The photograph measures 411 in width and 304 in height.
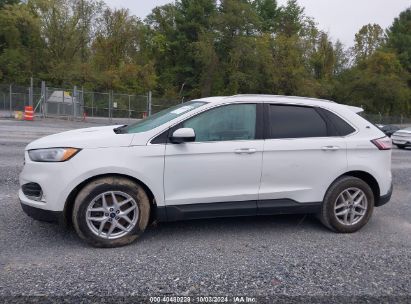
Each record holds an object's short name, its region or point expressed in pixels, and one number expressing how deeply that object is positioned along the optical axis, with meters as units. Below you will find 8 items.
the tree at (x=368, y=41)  72.25
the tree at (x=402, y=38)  69.19
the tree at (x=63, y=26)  52.91
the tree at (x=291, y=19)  62.81
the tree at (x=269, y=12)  63.16
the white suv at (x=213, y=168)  4.32
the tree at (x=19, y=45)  50.50
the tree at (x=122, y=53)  52.09
